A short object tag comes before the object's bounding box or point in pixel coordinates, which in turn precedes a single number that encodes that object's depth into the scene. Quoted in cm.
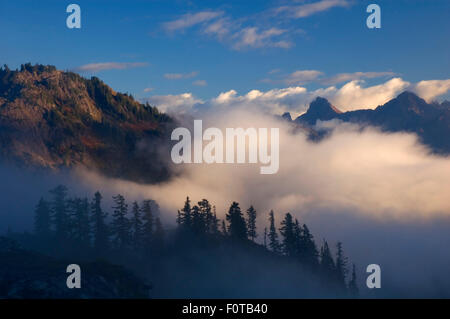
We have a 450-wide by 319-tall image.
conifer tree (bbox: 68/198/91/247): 9650
